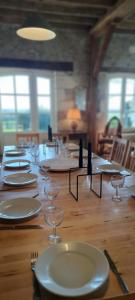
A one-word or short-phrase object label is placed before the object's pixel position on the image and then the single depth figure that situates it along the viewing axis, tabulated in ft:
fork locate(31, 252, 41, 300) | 2.15
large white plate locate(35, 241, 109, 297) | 2.19
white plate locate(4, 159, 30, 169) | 6.70
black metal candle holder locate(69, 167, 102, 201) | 4.41
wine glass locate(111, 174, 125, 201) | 4.60
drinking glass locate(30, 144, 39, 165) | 7.40
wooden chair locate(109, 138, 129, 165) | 8.18
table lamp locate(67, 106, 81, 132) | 17.33
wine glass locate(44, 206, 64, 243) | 3.07
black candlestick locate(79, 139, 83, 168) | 5.27
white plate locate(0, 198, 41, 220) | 3.65
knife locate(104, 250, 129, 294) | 2.20
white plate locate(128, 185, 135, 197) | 4.48
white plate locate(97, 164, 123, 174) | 5.90
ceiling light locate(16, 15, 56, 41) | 6.79
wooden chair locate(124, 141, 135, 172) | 7.68
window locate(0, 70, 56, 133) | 16.61
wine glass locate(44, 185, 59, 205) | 4.31
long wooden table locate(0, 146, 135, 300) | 2.27
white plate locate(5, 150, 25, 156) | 8.44
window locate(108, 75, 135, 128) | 18.88
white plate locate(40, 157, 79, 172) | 6.18
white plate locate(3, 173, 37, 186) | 5.16
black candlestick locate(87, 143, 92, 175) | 4.71
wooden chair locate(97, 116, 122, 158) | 17.27
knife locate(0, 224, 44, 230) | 3.34
